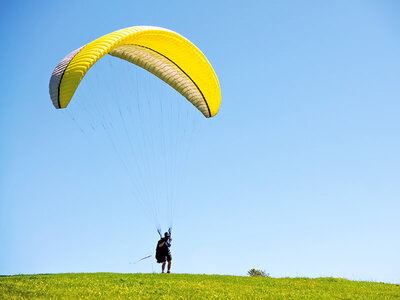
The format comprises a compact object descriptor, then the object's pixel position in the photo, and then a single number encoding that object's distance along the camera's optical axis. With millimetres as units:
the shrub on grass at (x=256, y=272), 41038
